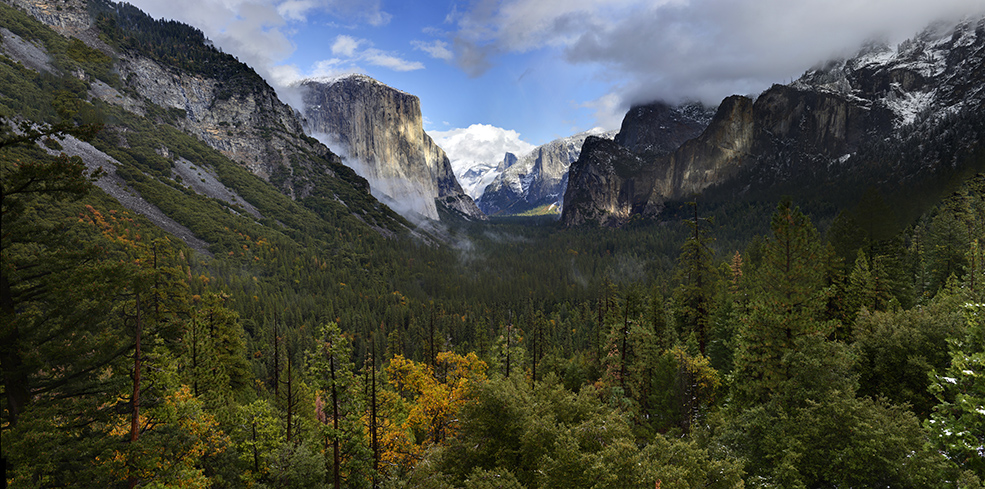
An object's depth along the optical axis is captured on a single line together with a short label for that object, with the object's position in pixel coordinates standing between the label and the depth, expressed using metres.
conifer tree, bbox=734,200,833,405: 21.23
